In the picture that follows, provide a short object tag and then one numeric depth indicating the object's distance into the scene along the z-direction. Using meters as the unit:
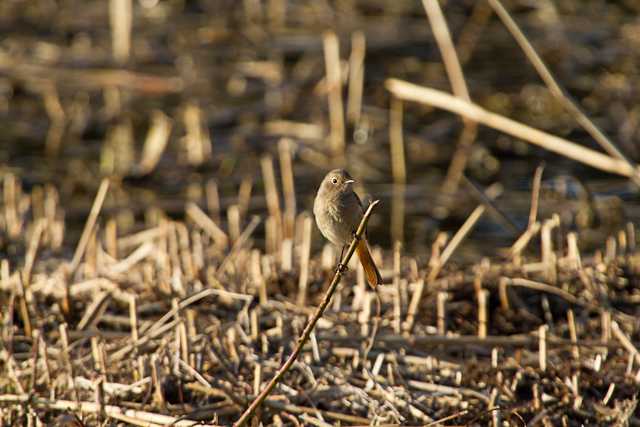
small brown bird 7.71
